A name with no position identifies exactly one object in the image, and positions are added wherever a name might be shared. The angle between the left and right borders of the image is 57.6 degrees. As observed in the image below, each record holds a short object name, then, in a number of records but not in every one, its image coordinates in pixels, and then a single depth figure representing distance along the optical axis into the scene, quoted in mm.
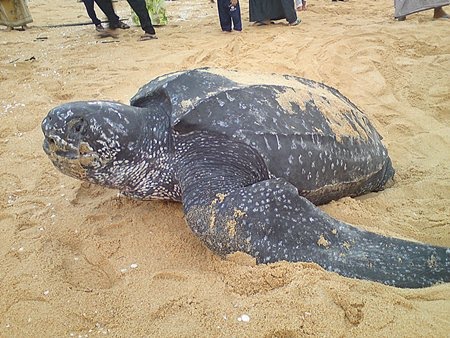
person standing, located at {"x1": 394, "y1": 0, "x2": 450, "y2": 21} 4895
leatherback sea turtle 1321
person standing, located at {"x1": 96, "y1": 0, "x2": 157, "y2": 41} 5051
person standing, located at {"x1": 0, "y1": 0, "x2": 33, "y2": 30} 6113
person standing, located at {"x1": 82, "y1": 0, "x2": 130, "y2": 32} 5527
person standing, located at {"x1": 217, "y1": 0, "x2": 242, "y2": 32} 5164
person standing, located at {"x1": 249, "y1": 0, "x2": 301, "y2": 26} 5336
